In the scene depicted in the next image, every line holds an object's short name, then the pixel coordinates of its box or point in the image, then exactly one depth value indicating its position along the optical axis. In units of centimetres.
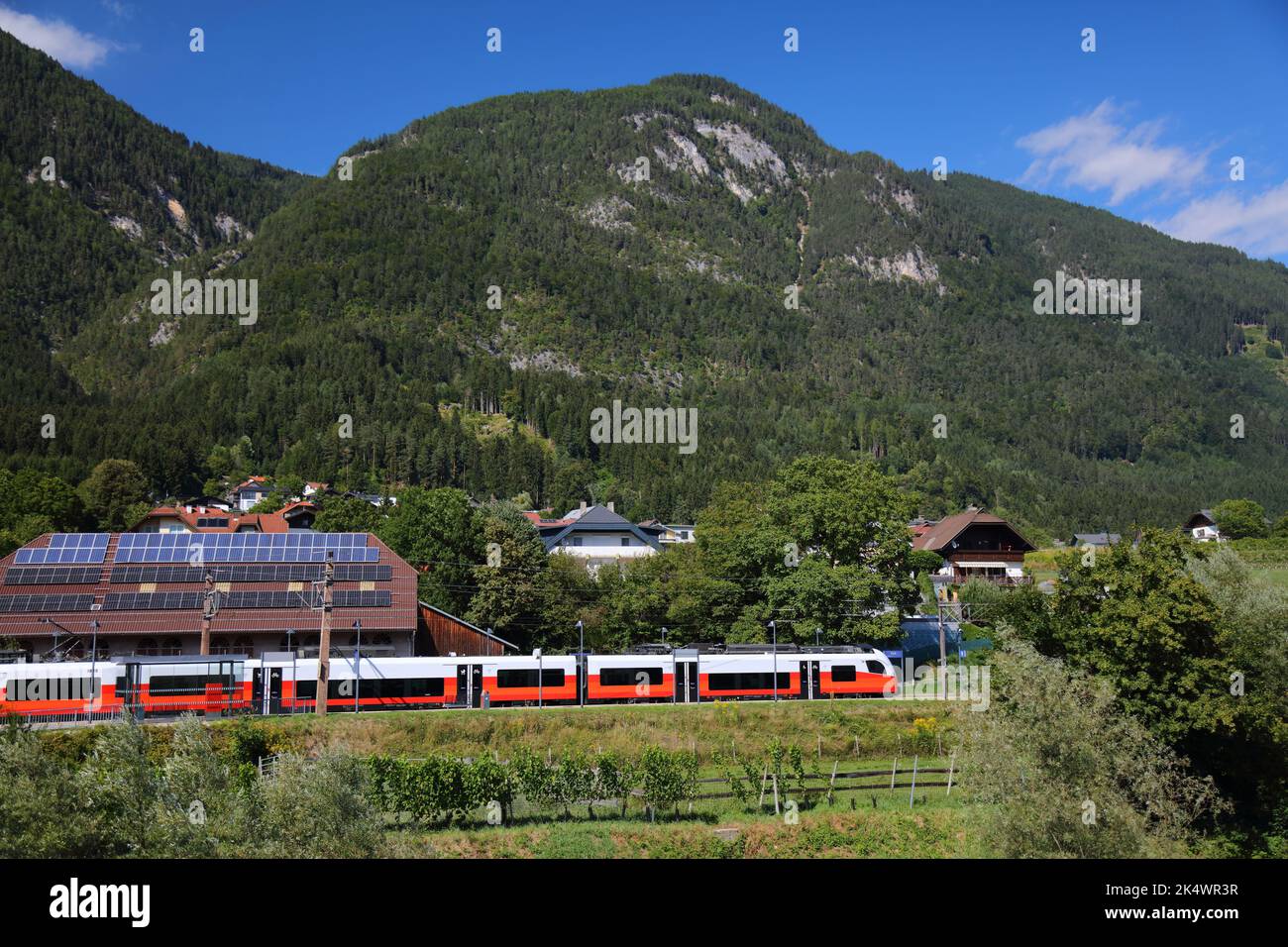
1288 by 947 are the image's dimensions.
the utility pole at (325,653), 4203
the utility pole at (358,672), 4459
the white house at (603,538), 10119
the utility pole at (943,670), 4976
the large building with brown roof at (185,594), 5066
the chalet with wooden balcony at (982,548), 8562
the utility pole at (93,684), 4141
